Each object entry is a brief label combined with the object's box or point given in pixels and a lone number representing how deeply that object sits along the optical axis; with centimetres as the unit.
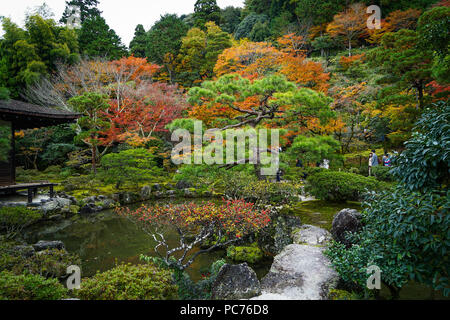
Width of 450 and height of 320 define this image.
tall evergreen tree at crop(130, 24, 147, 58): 2266
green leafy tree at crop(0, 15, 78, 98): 1486
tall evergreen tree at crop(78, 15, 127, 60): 1825
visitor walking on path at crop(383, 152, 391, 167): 1048
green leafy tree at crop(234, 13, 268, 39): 2575
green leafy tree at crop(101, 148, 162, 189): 1030
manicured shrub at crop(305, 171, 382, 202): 649
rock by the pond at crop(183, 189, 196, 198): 1101
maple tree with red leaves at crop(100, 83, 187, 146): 1377
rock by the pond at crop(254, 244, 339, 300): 304
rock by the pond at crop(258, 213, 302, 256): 505
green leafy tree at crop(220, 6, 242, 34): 2892
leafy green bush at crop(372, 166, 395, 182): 935
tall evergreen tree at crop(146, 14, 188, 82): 2084
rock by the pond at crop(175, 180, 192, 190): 1171
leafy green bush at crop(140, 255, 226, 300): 324
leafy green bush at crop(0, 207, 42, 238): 534
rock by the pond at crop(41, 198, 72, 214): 792
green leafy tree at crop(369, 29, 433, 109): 679
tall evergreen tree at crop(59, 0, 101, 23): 2324
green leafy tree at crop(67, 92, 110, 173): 1080
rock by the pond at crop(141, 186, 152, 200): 1059
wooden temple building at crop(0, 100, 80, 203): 731
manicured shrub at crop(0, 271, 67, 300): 263
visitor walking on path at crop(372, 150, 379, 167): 1065
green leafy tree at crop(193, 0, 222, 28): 2597
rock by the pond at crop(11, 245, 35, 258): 422
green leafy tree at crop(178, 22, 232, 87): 2014
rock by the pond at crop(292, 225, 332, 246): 459
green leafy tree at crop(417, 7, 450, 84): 363
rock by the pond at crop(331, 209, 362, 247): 421
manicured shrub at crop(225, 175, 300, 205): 647
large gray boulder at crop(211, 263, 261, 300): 312
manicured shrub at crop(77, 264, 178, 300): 292
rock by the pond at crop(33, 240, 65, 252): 505
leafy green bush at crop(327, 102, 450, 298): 215
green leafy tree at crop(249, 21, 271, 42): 2347
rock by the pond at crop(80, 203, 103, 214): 877
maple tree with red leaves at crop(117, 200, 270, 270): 380
